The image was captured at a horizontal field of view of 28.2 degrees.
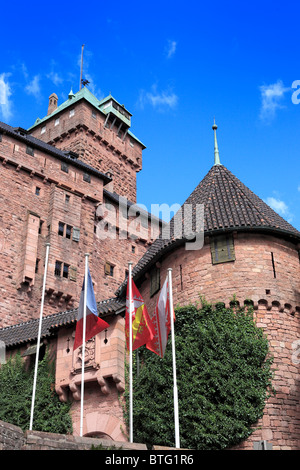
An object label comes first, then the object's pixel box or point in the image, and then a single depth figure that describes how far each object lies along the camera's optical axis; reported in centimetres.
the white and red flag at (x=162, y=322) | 1698
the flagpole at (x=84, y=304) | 1737
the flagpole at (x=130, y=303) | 1671
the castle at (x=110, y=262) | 1827
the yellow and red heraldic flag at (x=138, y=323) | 1747
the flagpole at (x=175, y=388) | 1408
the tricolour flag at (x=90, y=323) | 1780
